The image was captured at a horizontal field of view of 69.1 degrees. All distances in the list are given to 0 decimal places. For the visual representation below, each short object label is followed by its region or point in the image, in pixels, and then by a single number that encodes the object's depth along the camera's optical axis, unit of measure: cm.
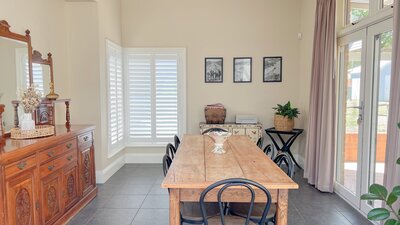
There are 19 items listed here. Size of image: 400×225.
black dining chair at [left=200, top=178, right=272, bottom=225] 184
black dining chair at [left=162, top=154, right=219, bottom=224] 219
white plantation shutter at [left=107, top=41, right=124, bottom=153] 475
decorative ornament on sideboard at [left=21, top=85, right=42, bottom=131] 282
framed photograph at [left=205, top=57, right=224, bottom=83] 550
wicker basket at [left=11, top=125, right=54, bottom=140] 273
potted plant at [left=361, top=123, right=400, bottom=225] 178
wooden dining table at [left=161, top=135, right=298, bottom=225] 201
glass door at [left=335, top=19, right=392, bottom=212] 306
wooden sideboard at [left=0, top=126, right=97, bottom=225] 223
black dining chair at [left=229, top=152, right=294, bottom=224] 223
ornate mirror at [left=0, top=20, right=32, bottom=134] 291
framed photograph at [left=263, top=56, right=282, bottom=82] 548
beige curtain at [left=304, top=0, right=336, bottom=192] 387
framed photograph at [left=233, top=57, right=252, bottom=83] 550
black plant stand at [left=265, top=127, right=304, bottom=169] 498
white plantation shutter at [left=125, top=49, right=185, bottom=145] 546
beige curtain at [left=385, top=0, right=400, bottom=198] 244
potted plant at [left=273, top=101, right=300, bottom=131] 495
